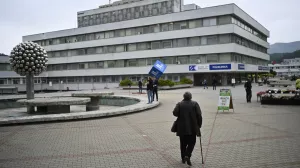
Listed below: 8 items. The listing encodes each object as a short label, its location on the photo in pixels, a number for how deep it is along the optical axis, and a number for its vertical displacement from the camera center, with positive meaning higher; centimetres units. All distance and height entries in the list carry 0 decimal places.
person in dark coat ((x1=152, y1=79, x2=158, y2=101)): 1977 -41
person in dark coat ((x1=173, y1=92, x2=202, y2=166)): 586 -98
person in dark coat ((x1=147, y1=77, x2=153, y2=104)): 1805 -70
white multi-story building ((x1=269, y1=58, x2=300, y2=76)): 16225 +534
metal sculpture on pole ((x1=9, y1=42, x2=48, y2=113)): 1714 +139
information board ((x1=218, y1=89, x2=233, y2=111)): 1405 -118
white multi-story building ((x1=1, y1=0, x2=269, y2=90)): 4962 +715
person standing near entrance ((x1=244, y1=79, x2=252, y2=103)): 1962 -96
